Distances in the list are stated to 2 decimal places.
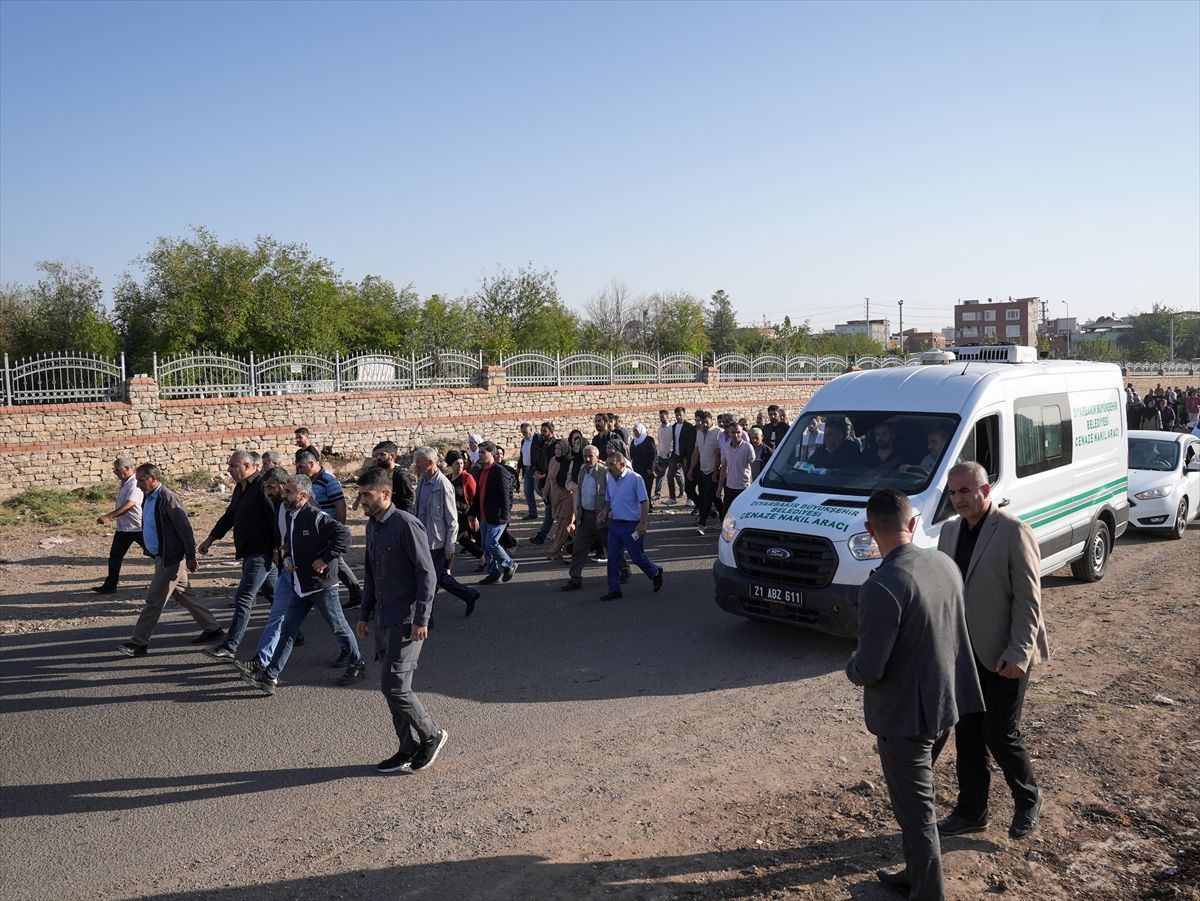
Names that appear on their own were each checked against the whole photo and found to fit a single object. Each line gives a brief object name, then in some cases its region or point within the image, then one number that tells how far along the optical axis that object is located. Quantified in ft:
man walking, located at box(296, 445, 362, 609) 32.14
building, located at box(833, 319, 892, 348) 366.00
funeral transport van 25.40
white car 43.73
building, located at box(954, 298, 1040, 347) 391.45
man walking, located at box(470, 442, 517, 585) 36.73
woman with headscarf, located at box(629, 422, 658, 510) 48.75
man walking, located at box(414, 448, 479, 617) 31.40
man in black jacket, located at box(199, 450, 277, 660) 26.71
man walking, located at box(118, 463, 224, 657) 26.76
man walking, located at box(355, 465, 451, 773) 18.61
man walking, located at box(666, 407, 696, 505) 51.34
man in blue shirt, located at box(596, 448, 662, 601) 33.19
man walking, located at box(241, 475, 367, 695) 23.93
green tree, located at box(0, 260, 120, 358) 106.52
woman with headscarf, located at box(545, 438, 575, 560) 42.11
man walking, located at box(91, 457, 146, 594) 34.77
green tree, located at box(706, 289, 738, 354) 230.68
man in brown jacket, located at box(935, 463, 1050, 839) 14.90
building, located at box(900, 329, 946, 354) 382.63
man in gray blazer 12.57
